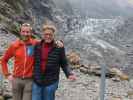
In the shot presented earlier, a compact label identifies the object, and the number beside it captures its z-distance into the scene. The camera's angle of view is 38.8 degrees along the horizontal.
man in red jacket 2.40
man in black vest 2.35
